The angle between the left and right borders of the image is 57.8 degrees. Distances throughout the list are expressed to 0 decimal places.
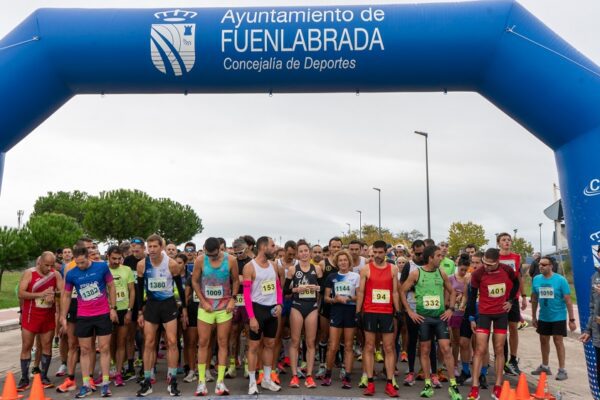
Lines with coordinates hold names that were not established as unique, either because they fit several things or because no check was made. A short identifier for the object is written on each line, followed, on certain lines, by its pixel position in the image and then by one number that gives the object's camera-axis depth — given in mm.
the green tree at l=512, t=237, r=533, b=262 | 75625
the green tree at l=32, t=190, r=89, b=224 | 85312
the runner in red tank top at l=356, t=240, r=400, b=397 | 7203
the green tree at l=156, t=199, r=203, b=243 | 75562
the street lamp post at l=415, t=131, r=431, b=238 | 25250
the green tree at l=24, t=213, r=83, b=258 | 32594
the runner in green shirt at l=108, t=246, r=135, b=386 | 7848
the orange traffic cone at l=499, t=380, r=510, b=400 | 6160
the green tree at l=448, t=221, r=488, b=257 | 50978
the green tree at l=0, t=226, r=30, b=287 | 29016
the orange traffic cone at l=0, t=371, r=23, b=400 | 6336
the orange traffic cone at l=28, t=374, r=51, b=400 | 6215
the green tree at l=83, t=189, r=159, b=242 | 59125
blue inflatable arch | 6691
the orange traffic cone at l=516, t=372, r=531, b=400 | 6309
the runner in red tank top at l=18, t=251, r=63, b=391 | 7602
